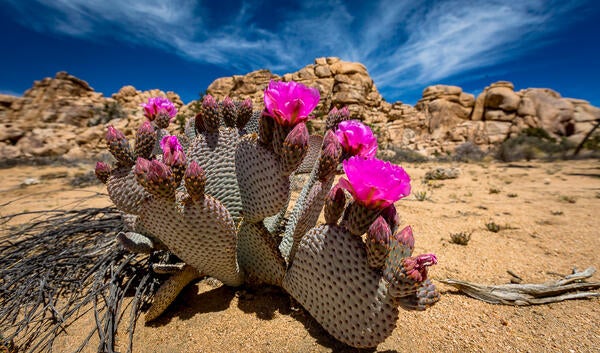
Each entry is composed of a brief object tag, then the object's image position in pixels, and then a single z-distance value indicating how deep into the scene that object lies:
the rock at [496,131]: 20.47
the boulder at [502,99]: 21.27
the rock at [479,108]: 22.60
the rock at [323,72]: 23.22
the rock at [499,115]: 21.38
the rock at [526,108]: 20.68
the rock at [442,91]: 24.20
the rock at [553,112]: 20.02
